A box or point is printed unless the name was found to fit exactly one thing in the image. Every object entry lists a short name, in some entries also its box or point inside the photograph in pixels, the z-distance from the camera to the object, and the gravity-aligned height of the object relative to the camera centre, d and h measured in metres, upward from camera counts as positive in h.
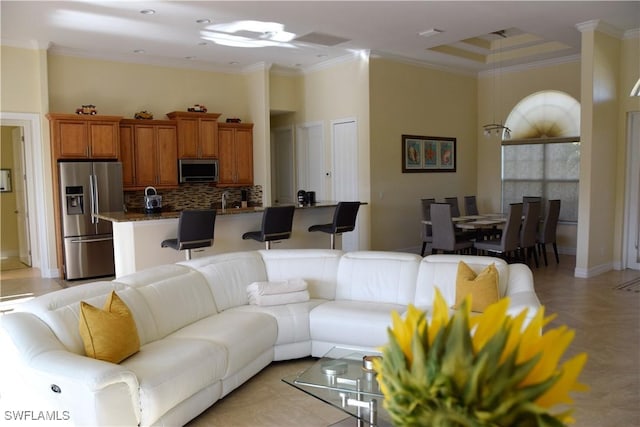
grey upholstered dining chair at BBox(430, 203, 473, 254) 7.22 -0.74
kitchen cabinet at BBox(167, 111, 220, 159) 8.38 +0.78
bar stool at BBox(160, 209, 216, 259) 5.29 -0.50
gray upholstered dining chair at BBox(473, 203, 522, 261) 7.04 -0.82
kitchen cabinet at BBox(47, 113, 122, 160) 7.20 +0.67
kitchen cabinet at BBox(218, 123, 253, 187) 8.89 +0.47
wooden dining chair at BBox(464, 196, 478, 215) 9.06 -0.48
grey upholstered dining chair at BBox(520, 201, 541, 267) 7.37 -0.71
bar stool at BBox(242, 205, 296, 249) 5.85 -0.51
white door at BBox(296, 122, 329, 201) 9.10 +0.38
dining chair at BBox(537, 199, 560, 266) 7.74 -0.75
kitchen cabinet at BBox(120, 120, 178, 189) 7.92 +0.46
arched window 8.75 +0.44
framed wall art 8.67 +0.43
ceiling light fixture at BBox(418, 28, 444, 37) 6.82 +1.93
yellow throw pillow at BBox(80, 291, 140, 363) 2.80 -0.82
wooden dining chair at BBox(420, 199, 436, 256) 7.99 -0.72
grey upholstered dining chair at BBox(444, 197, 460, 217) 8.58 -0.44
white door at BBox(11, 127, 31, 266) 8.26 -0.35
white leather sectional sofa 2.52 -0.93
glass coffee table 2.67 -1.09
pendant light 9.12 +0.90
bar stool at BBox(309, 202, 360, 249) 6.48 -0.52
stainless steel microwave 8.40 +0.20
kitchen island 5.50 -0.59
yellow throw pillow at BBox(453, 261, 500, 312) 3.62 -0.76
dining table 7.29 -0.64
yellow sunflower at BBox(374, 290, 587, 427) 0.81 -0.31
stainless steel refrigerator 7.22 -0.38
